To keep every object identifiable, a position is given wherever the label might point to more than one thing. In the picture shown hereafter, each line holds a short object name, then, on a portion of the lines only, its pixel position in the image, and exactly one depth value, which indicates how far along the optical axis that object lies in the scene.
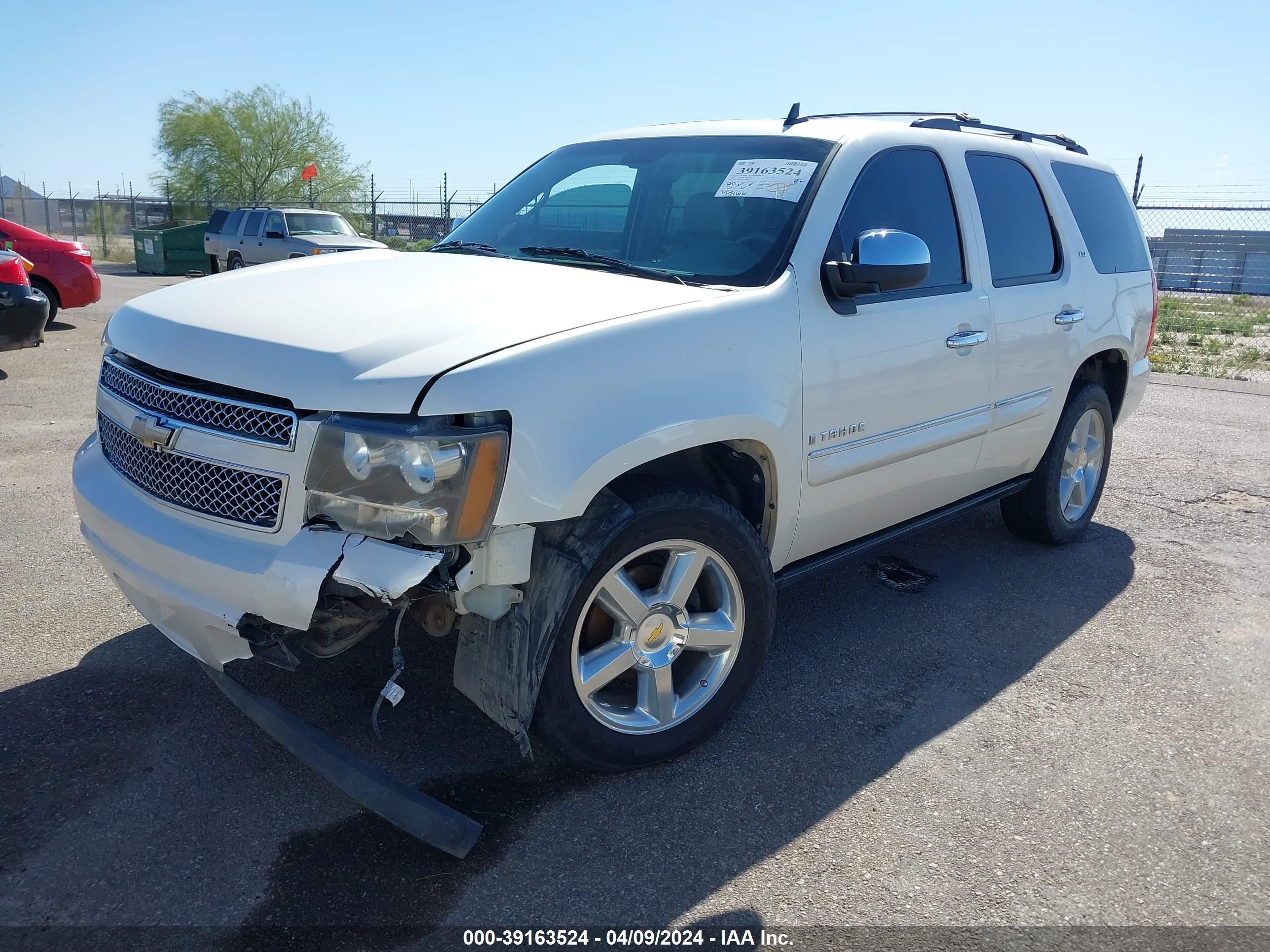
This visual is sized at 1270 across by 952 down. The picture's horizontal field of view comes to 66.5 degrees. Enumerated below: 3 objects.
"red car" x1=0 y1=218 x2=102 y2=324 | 10.81
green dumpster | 24.59
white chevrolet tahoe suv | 2.38
